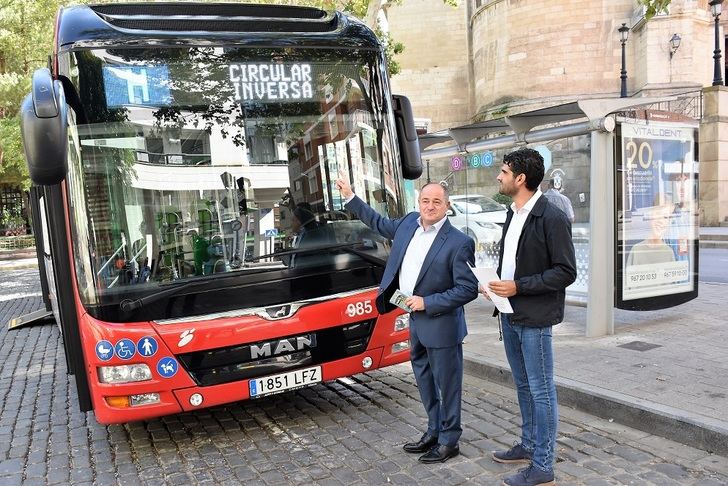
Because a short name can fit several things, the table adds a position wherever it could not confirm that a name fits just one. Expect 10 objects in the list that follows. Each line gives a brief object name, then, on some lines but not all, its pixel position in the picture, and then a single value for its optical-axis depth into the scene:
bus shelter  6.32
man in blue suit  3.58
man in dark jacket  3.19
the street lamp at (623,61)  25.61
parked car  8.41
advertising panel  6.51
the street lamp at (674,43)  25.12
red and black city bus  3.85
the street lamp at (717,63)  21.72
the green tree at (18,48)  19.98
